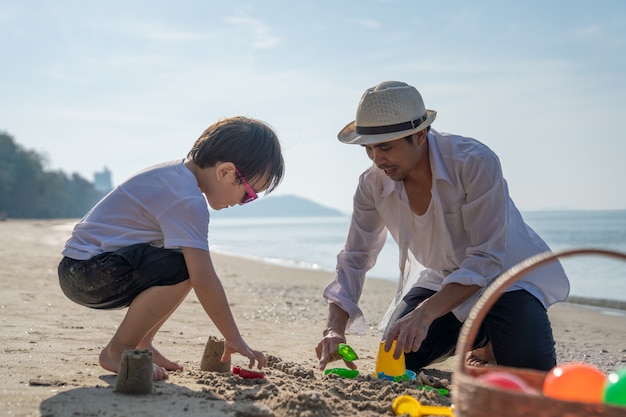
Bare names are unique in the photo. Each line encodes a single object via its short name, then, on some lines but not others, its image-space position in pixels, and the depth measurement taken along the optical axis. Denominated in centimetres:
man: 323
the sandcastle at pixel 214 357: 323
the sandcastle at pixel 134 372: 260
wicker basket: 162
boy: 295
